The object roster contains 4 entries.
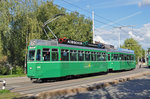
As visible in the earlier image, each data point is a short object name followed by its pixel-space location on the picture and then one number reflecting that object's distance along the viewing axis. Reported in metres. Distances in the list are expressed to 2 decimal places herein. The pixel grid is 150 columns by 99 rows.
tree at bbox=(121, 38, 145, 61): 69.88
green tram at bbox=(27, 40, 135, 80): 14.61
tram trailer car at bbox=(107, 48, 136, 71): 25.85
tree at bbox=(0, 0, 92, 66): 24.92
